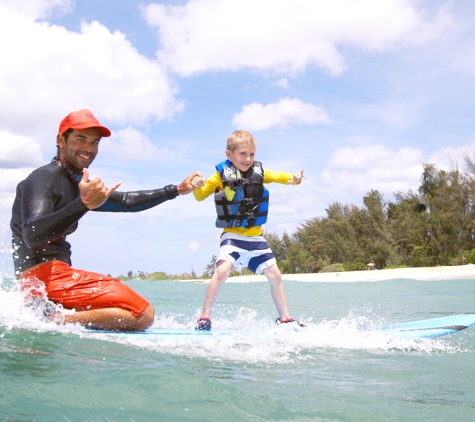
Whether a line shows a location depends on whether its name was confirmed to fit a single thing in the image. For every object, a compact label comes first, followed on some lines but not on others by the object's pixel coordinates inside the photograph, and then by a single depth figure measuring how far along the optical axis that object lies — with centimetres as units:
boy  424
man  295
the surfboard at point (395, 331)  318
